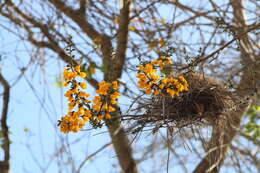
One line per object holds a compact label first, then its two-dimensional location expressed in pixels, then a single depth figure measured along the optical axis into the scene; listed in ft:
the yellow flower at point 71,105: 21.27
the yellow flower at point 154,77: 21.12
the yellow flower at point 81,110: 21.31
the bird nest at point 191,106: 21.64
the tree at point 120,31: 24.50
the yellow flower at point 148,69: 21.09
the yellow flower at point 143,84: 21.14
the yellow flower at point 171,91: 21.13
